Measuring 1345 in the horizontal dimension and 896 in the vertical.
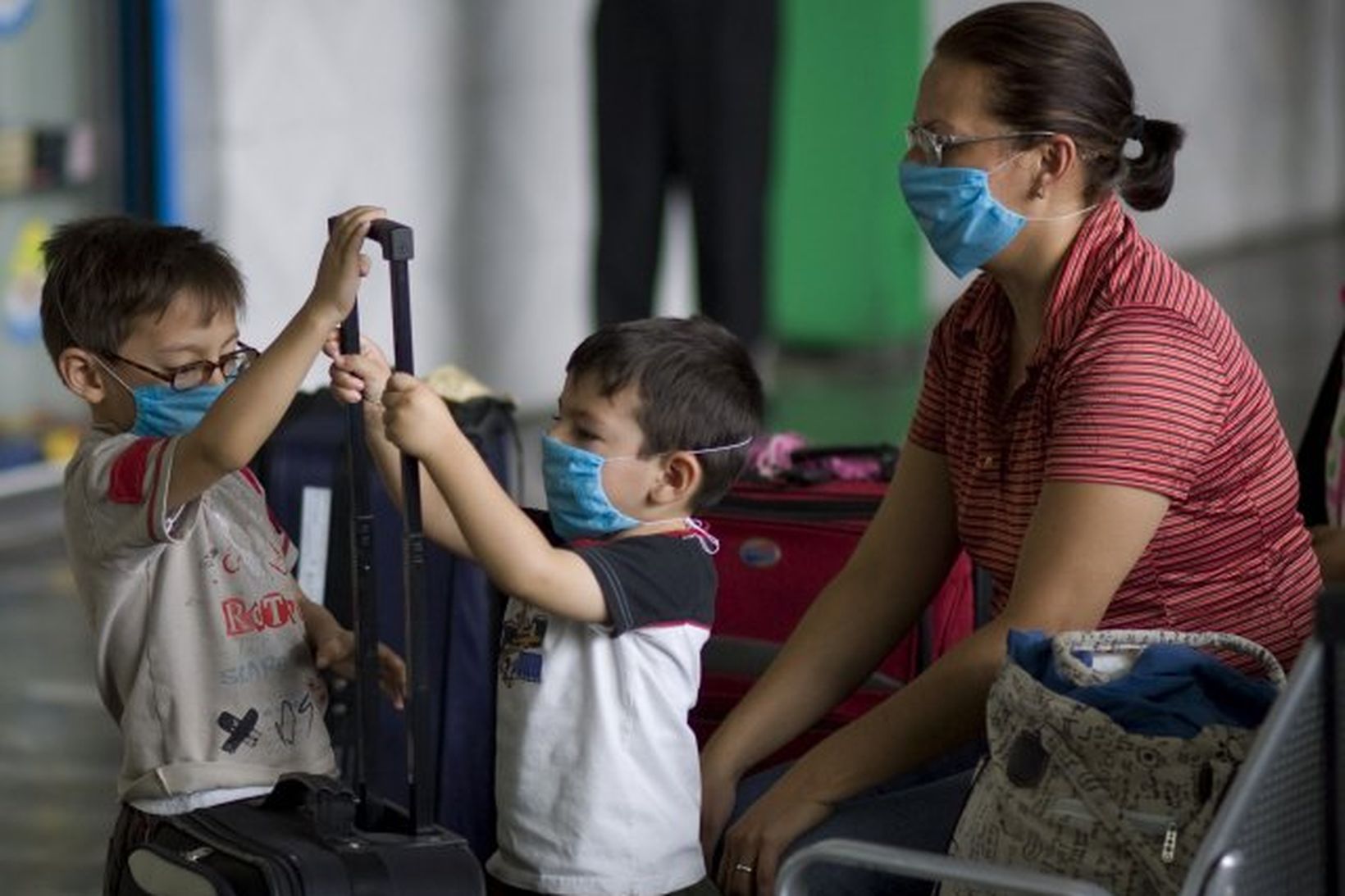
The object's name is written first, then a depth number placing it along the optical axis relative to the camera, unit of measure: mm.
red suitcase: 5569
